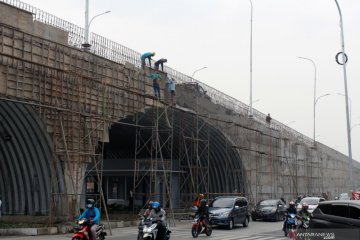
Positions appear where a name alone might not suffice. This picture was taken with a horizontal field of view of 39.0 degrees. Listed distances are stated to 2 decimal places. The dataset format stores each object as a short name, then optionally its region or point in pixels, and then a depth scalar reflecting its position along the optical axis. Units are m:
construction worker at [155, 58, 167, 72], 28.23
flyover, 19.89
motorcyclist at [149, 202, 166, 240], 14.77
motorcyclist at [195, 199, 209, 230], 19.89
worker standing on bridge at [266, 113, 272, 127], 41.83
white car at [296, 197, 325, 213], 30.36
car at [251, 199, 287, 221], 29.80
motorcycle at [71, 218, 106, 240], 12.47
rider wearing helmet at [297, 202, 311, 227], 19.20
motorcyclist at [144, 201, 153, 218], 15.05
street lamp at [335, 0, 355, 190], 27.66
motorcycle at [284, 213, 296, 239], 19.89
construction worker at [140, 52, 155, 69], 26.97
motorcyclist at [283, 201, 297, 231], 20.52
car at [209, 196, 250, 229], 23.58
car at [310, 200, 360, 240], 12.58
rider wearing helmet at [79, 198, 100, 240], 13.12
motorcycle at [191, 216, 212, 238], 19.53
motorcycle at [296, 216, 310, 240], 18.56
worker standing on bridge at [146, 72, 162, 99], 27.25
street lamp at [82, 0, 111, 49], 23.06
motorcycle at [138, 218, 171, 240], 14.30
